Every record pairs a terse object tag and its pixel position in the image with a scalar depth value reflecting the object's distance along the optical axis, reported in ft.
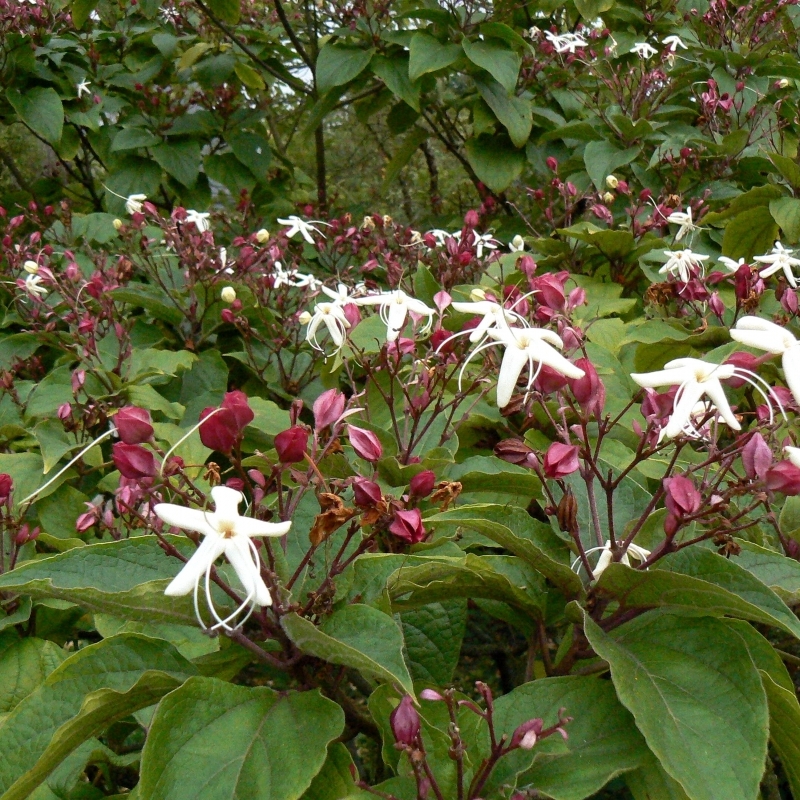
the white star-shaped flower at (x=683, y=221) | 2.20
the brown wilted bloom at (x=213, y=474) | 1.15
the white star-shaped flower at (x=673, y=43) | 3.33
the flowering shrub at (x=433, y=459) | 1.05
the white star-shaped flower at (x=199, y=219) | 2.65
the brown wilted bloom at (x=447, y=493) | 1.18
